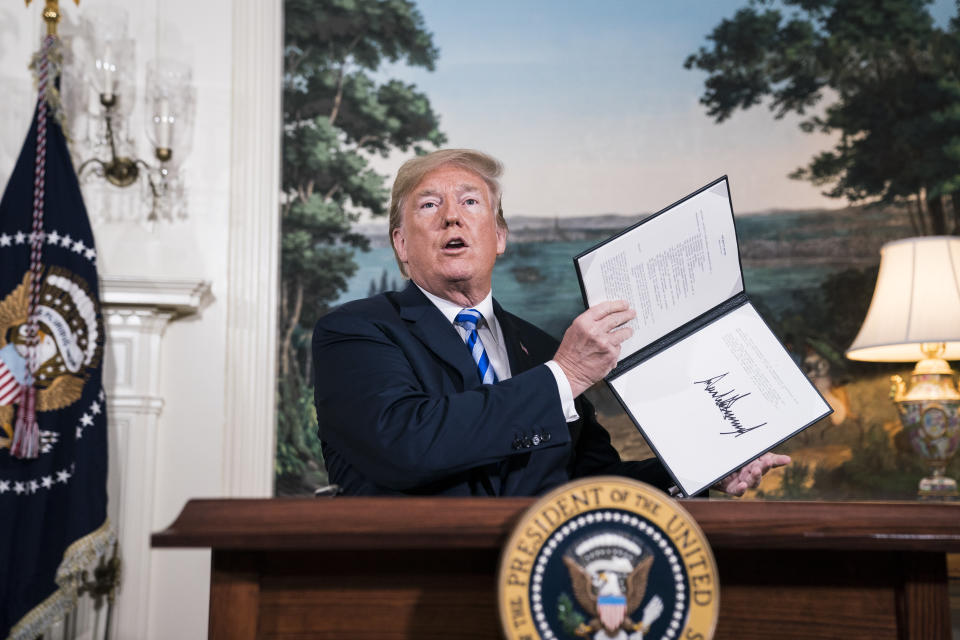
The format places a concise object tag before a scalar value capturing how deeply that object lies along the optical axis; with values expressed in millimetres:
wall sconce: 3994
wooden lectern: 1060
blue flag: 3393
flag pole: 3656
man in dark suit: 1413
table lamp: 3602
